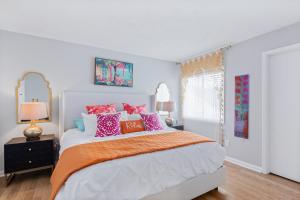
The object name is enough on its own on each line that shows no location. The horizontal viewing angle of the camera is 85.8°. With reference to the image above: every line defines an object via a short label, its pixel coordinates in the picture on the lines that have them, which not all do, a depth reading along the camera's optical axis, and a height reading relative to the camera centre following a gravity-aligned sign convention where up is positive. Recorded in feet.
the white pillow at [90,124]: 8.30 -1.31
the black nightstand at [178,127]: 13.46 -2.25
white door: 8.39 -0.70
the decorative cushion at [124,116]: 10.11 -1.05
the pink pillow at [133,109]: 11.38 -0.67
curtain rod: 11.33 +3.77
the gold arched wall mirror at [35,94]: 9.05 +0.29
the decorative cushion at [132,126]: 9.07 -1.52
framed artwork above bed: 11.58 +2.02
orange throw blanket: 4.87 -1.80
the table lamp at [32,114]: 8.46 -0.81
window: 12.10 +0.29
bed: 4.51 -2.46
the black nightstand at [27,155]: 7.98 -2.92
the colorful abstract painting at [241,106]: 10.17 -0.35
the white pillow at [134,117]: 10.51 -1.13
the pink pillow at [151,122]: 9.66 -1.35
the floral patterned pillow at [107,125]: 8.16 -1.32
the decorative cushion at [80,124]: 9.24 -1.47
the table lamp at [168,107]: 13.29 -0.59
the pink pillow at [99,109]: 10.01 -0.61
